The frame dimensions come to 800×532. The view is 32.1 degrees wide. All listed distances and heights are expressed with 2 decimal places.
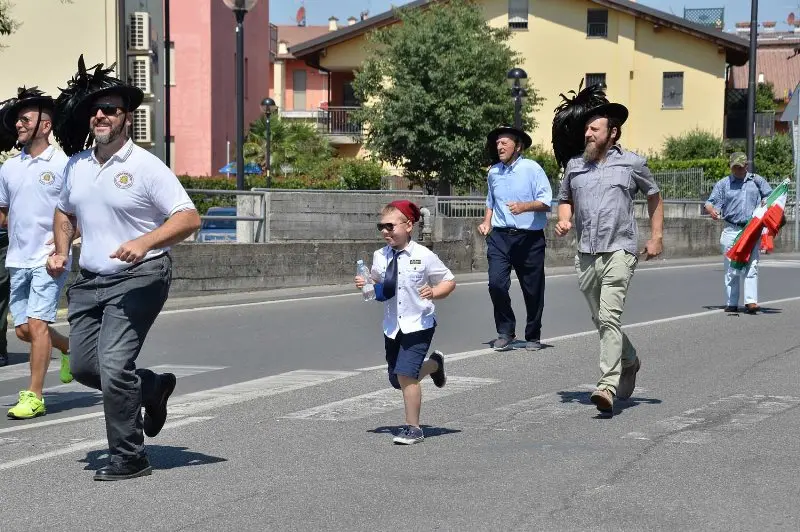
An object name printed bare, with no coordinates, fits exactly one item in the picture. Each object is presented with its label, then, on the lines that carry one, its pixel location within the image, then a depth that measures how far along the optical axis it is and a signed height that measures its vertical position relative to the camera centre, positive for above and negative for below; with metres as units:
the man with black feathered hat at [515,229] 11.87 -0.41
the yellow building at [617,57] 55.47 +5.03
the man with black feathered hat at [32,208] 8.80 -0.19
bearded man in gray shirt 8.72 -0.18
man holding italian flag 15.17 -0.37
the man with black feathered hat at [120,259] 6.49 -0.37
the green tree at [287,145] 57.22 +1.52
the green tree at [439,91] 41.91 +2.79
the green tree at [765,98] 80.57 +5.00
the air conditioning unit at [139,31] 41.88 +4.51
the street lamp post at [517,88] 27.50 +1.87
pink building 60.84 +4.06
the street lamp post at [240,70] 20.30 +1.62
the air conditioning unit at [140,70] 42.35 +3.35
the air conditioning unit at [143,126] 44.19 +1.72
